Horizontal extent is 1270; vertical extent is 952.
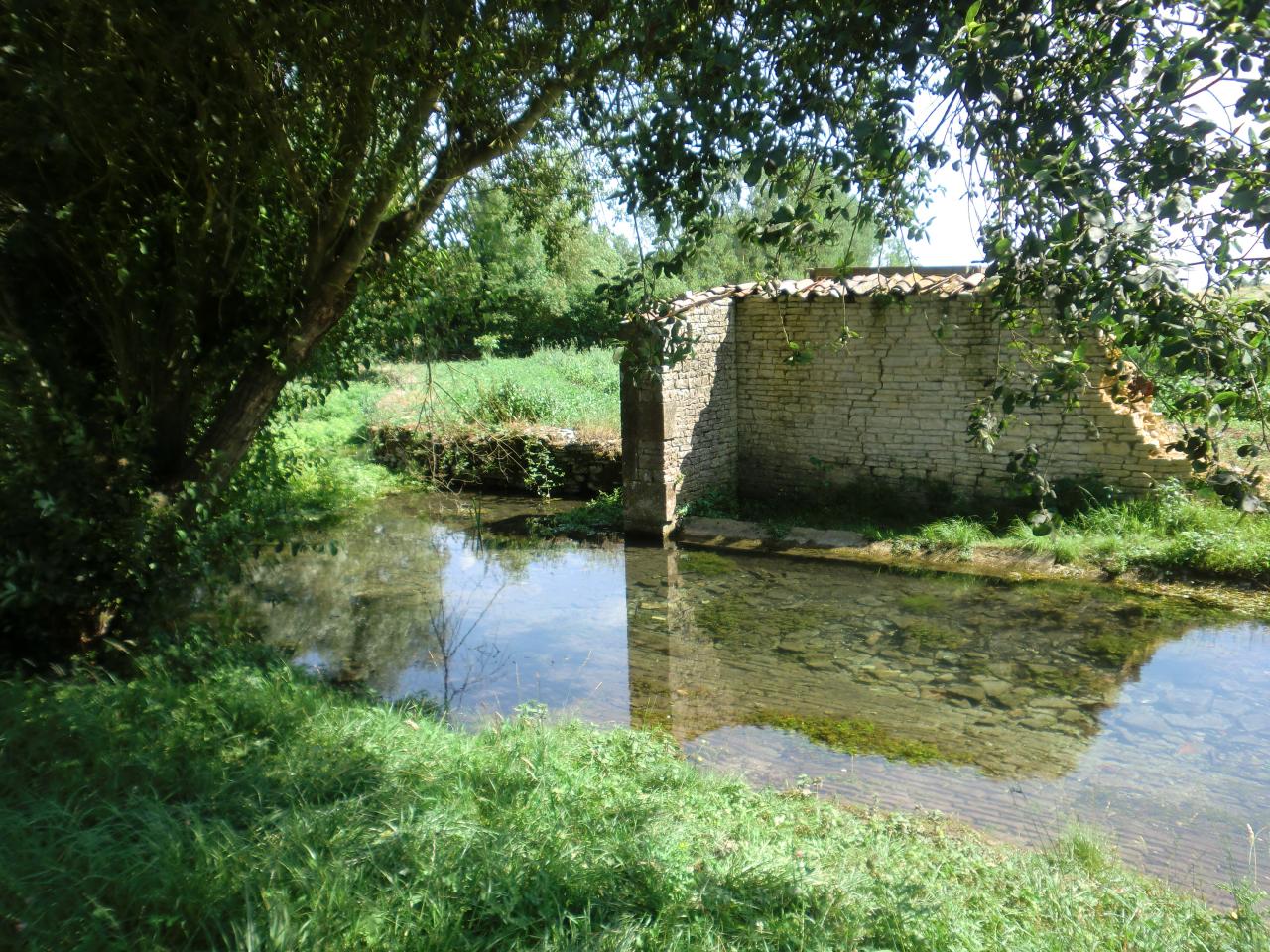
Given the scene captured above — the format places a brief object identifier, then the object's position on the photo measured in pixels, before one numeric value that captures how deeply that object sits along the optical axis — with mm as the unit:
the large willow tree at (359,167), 2705
